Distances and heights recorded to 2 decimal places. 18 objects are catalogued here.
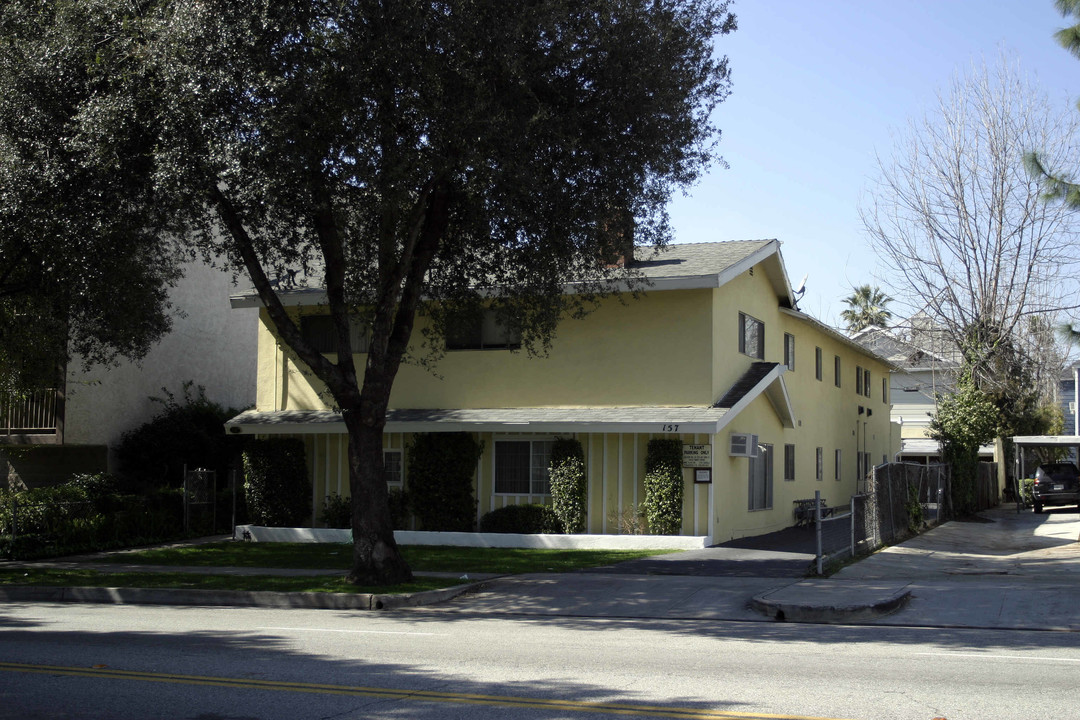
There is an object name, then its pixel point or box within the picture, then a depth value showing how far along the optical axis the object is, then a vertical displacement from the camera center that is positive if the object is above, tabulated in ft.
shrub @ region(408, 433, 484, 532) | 73.77 -3.84
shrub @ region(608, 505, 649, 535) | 69.56 -6.26
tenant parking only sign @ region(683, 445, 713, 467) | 67.51 -1.70
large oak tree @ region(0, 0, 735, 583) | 41.78 +13.16
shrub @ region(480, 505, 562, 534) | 71.20 -6.40
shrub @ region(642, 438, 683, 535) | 68.08 -3.87
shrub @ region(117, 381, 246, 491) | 88.28 -1.42
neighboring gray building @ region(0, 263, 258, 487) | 84.53 +3.68
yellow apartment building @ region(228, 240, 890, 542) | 69.31 +2.44
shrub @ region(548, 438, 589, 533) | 70.54 -3.95
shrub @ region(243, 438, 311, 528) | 77.87 -4.31
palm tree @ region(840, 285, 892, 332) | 207.10 +25.56
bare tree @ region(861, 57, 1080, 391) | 110.32 +15.14
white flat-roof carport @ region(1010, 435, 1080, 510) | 106.07 -1.04
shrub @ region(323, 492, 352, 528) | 76.33 -6.26
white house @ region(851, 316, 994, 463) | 125.80 +7.90
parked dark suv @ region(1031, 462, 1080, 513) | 110.83 -6.13
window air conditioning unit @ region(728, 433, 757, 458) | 71.15 -1.08
